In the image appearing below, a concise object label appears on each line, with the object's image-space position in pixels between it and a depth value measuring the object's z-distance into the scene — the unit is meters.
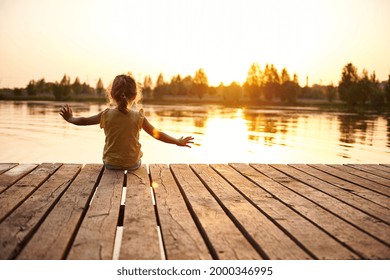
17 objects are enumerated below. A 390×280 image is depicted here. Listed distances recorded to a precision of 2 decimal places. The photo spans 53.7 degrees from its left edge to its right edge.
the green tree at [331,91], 81.62
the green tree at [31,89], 89.29
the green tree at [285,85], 86.19
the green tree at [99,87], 107.91
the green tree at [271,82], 89.31
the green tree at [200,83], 107.62
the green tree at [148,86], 111.50
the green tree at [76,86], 107.84
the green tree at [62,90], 88.25
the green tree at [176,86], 111.94
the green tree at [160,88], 105.56
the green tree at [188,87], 112.21
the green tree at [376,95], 56.38
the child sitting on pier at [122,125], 4.23
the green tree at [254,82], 92.81
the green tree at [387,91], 53.29
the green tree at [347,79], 67.50
